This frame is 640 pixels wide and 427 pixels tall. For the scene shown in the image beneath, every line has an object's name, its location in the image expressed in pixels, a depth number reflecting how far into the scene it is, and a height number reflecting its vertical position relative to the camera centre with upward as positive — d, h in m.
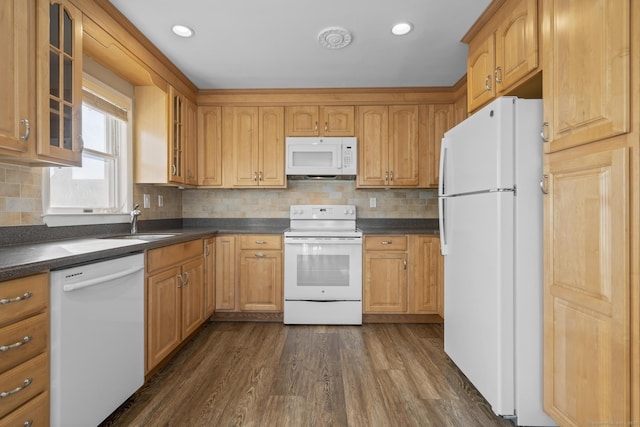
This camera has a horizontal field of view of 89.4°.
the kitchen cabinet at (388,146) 3.43 +0.74
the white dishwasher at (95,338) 1.31 -0.57
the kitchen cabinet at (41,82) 1.40 +0.65
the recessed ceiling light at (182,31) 2.27 +1.33
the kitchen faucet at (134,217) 2.65 +0.00
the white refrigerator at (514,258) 1.59 -0.21
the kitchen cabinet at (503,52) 1.73 +1.01
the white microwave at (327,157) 3.38 +0.62
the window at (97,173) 2.13 +0.33
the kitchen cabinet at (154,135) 2.86 +0.73
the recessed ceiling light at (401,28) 2.22 +1.32
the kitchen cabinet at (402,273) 3.20 -0.57
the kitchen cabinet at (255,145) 3.47 +0.77
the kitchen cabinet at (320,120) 3.44 +1.02
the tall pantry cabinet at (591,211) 1.10 +0.02
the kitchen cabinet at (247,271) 3.25 -0.55
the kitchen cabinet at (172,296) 2.03 -0.59
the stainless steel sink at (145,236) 2.30 -0.15
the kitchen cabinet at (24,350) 1.09 -0.48
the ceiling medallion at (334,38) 2.29 +1.31
